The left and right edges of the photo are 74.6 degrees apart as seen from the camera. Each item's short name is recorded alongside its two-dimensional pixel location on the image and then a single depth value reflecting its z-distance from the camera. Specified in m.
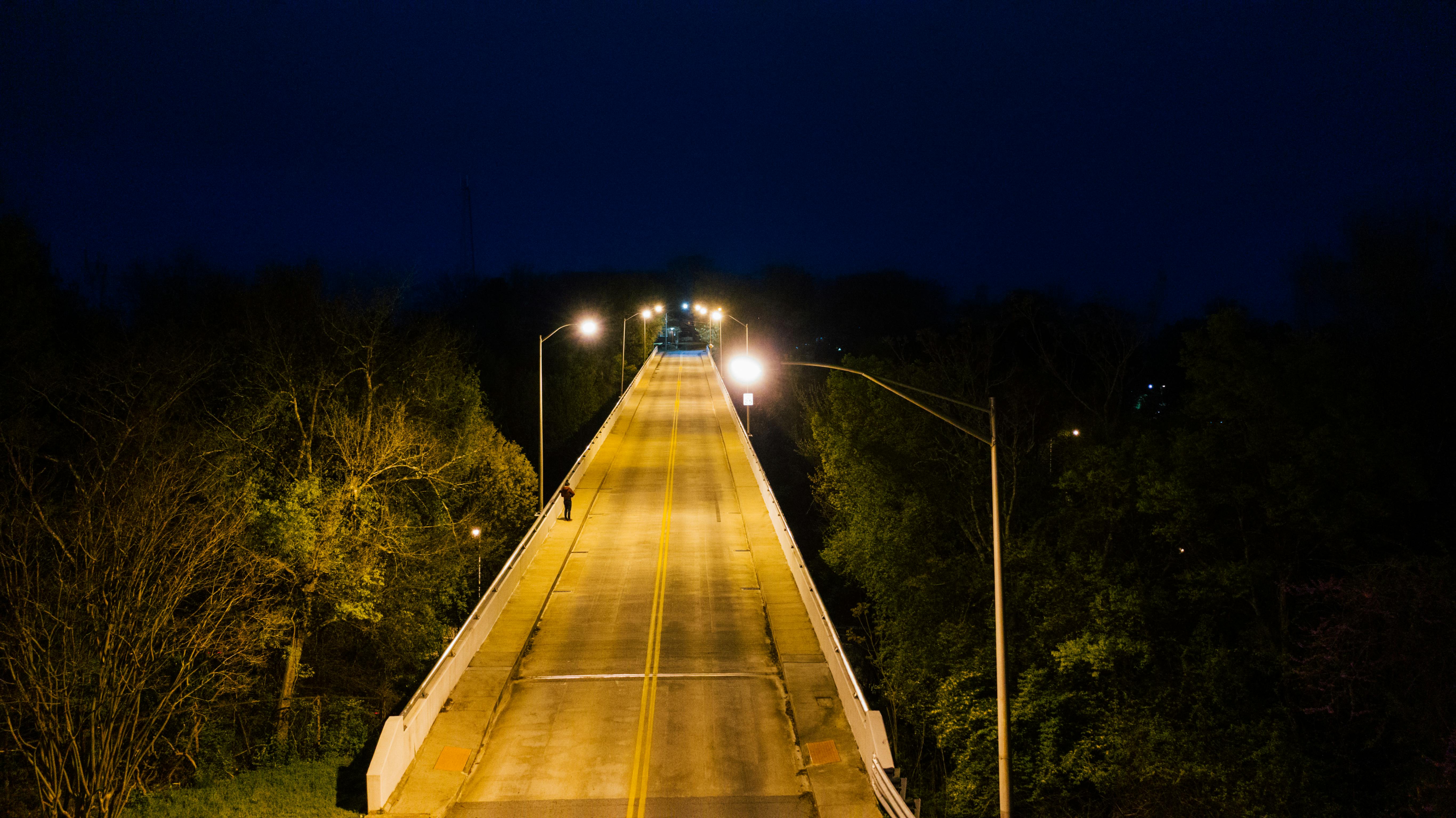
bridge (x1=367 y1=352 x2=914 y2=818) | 15.41
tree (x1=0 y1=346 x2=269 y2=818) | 14.41
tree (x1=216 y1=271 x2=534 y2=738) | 24.41
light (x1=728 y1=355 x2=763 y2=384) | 29.70
